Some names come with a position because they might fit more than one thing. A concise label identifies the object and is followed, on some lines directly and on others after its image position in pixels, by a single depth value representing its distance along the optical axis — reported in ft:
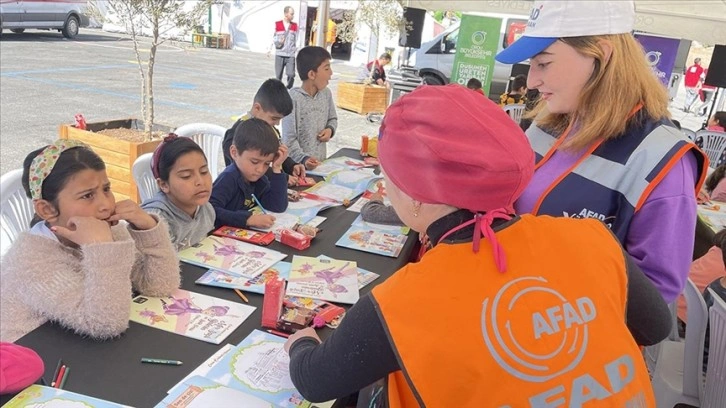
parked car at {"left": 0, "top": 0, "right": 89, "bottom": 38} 42.60
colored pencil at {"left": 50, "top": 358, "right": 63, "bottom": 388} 4.05
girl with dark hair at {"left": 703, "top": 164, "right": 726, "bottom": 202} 13.16
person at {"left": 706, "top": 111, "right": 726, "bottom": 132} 18.80
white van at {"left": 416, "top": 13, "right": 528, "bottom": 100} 37.99
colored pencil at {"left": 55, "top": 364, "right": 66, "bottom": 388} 4.03
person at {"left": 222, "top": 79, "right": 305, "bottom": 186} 10.19
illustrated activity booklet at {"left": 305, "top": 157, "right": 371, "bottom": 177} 10.97
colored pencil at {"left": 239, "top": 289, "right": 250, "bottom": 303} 5.59
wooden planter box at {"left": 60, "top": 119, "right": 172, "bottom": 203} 12.89
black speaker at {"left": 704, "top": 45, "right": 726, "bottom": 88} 24.63
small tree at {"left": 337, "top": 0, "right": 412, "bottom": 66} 34.47
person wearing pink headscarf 2.73
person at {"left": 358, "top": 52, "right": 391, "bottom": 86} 35.12
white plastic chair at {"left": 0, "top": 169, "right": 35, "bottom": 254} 7.20
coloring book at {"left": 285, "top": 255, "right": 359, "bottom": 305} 5.81
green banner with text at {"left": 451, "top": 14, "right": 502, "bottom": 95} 30.78
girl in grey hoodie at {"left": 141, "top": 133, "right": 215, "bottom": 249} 6.65
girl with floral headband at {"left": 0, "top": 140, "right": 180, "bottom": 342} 4.65
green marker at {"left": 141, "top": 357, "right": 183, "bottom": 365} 4.40
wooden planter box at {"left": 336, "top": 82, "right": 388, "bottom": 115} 31.60
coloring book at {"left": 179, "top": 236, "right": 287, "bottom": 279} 6.27
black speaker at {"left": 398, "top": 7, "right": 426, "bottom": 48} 31.82
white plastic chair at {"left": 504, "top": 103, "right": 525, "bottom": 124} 21.91
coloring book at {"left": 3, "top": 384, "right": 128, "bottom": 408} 3.76
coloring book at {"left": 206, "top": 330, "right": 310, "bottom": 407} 4.12
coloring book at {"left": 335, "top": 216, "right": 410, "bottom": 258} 7.34
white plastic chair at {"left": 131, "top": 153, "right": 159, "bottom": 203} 9.15
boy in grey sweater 11.98
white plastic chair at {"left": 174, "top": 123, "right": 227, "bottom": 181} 12.23
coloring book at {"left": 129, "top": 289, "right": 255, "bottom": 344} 4.93
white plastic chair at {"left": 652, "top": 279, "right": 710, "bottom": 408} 6.74
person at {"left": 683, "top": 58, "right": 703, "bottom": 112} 43.80
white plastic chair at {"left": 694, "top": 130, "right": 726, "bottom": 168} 18.07
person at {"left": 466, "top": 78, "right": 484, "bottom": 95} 22.04
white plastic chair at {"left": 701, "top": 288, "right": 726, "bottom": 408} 6.25
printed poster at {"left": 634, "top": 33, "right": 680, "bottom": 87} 31.30
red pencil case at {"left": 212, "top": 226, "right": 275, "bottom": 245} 7.14
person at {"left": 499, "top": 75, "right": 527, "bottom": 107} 24.52
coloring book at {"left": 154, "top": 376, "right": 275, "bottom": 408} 3.89
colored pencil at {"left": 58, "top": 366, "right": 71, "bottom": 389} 4.02
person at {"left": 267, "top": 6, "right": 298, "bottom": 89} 32.01
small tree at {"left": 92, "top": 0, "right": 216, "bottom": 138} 13.85
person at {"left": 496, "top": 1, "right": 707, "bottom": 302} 4.12
